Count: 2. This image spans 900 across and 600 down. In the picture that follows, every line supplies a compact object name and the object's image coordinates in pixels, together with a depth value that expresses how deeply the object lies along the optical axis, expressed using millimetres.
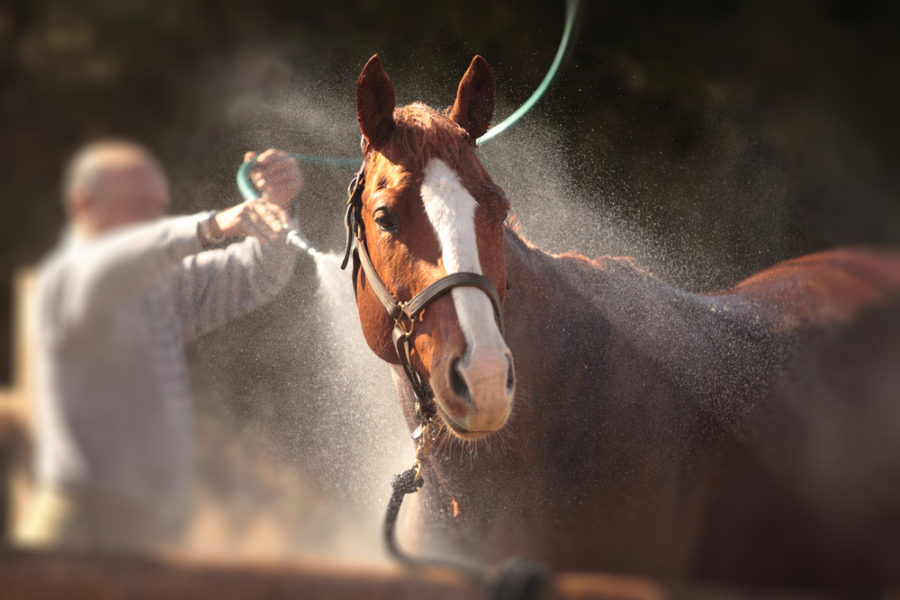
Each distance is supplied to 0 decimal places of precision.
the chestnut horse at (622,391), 12493
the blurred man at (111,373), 12110
